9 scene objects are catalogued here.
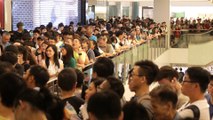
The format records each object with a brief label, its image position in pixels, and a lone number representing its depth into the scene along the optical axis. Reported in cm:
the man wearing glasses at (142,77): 392
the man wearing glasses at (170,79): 414
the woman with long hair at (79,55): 738
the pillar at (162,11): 1973
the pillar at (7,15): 1186
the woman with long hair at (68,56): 668
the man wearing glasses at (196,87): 343
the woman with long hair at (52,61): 650
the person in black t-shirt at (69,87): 384
